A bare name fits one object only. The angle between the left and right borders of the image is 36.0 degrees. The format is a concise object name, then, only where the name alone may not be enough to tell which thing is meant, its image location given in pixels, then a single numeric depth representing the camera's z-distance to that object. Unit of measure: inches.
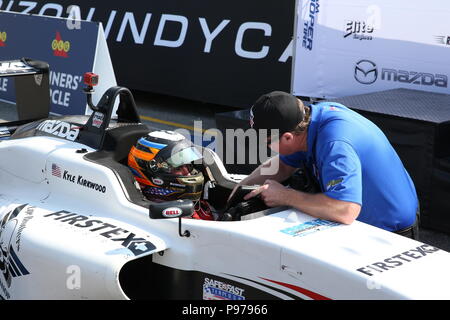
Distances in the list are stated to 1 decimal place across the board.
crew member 135.3
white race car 123.9
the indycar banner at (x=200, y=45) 355.3
